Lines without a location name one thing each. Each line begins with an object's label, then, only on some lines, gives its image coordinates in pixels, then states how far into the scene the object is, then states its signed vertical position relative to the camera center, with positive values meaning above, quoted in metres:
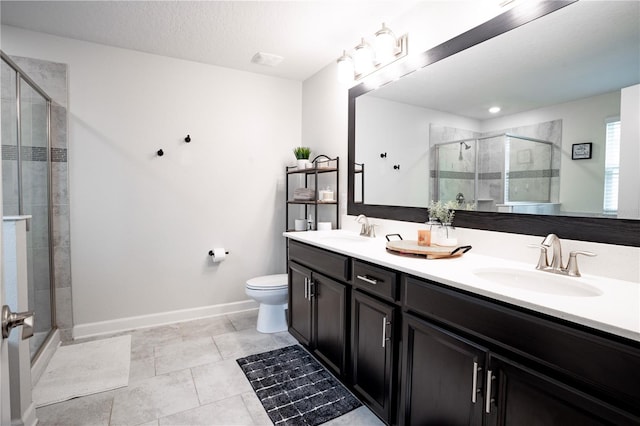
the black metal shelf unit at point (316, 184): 2.94 +0.16
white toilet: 2.71 -0.82
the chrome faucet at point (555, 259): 1.30 -0.23
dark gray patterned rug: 1.76 -1.11
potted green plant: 3.14 +0.43
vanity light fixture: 2.21 +1.03
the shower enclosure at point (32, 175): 2.06 +0.15
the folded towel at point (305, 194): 3.05 +0.06
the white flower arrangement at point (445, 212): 1.91 -0.06
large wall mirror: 1.29 +0.40
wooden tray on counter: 1.62 -0.24
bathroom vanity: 0.87 -0.48
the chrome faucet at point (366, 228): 2.50 -0.20
